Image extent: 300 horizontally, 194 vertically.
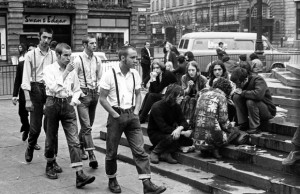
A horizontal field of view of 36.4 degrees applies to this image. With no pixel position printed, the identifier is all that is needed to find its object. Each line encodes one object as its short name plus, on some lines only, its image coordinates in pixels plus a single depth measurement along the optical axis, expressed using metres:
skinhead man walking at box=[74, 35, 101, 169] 7.38
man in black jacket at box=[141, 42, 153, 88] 18.05
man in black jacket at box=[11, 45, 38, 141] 9.23
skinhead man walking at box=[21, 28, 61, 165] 7.55
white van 21.88
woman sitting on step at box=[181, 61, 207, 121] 8.66
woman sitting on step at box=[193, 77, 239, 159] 6.95
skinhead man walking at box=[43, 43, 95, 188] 6.62
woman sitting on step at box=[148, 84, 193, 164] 7.12
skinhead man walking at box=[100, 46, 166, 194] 6.06
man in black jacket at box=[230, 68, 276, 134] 7.32
